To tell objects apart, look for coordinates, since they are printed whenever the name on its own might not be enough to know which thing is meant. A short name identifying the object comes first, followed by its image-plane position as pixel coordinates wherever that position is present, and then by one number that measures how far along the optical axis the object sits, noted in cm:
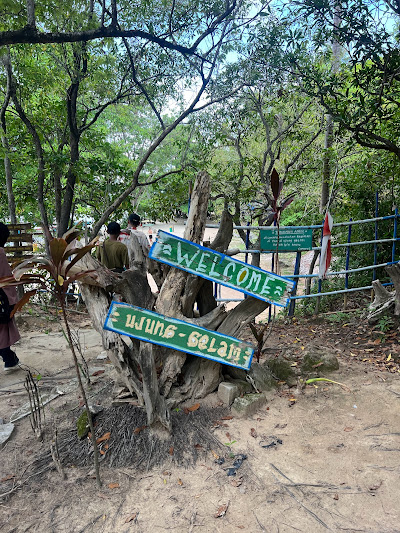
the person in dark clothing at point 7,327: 379
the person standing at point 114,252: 478
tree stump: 280
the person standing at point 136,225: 500
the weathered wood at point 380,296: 451
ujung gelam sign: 252
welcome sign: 271
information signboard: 491
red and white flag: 381
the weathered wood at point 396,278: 429
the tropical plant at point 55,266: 191
